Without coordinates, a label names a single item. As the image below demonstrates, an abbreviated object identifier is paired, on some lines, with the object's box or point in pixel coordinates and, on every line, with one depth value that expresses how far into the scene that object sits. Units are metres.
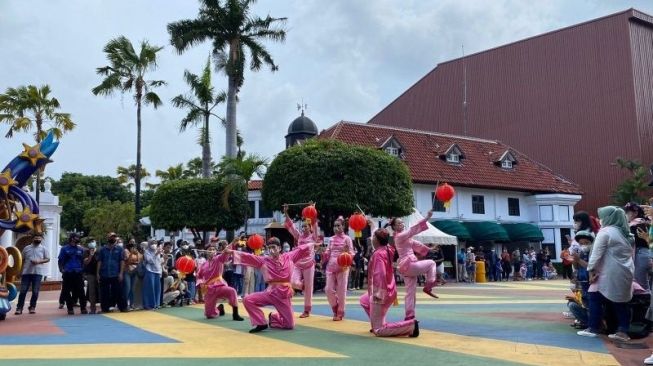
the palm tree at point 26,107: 29.78
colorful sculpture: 13.15
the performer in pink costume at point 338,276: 11.87
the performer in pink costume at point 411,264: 9.68
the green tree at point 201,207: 32.66
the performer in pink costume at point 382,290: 9.43
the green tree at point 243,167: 26.66
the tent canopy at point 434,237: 27.68
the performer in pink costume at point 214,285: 12.39
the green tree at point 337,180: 25.30
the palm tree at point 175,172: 52.75
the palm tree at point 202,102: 31.39
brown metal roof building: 45.16
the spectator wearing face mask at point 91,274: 14.69
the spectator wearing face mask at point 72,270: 14.38
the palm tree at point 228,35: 29.44
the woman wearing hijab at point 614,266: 8.68
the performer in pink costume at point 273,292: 10.27
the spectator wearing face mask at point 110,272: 14.47
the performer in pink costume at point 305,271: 12.05
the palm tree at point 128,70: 30.53
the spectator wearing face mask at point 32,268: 14.16
